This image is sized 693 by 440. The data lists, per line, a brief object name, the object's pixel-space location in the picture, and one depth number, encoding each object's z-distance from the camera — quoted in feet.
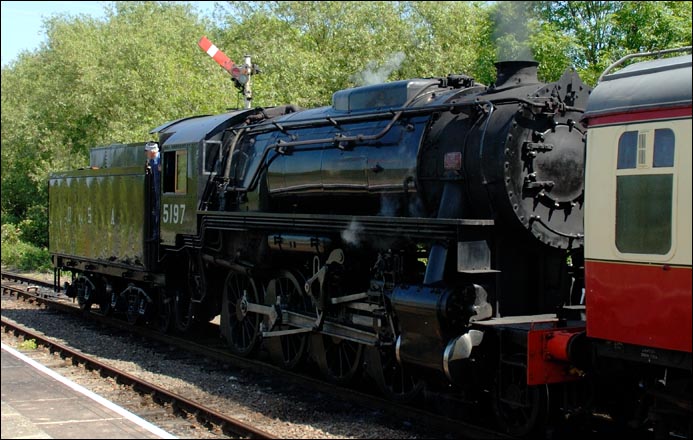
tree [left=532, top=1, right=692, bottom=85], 37.65
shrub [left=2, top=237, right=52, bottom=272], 88.12
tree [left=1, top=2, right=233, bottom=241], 82.99
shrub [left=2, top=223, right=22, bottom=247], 105.40
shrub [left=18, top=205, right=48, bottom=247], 107.14
